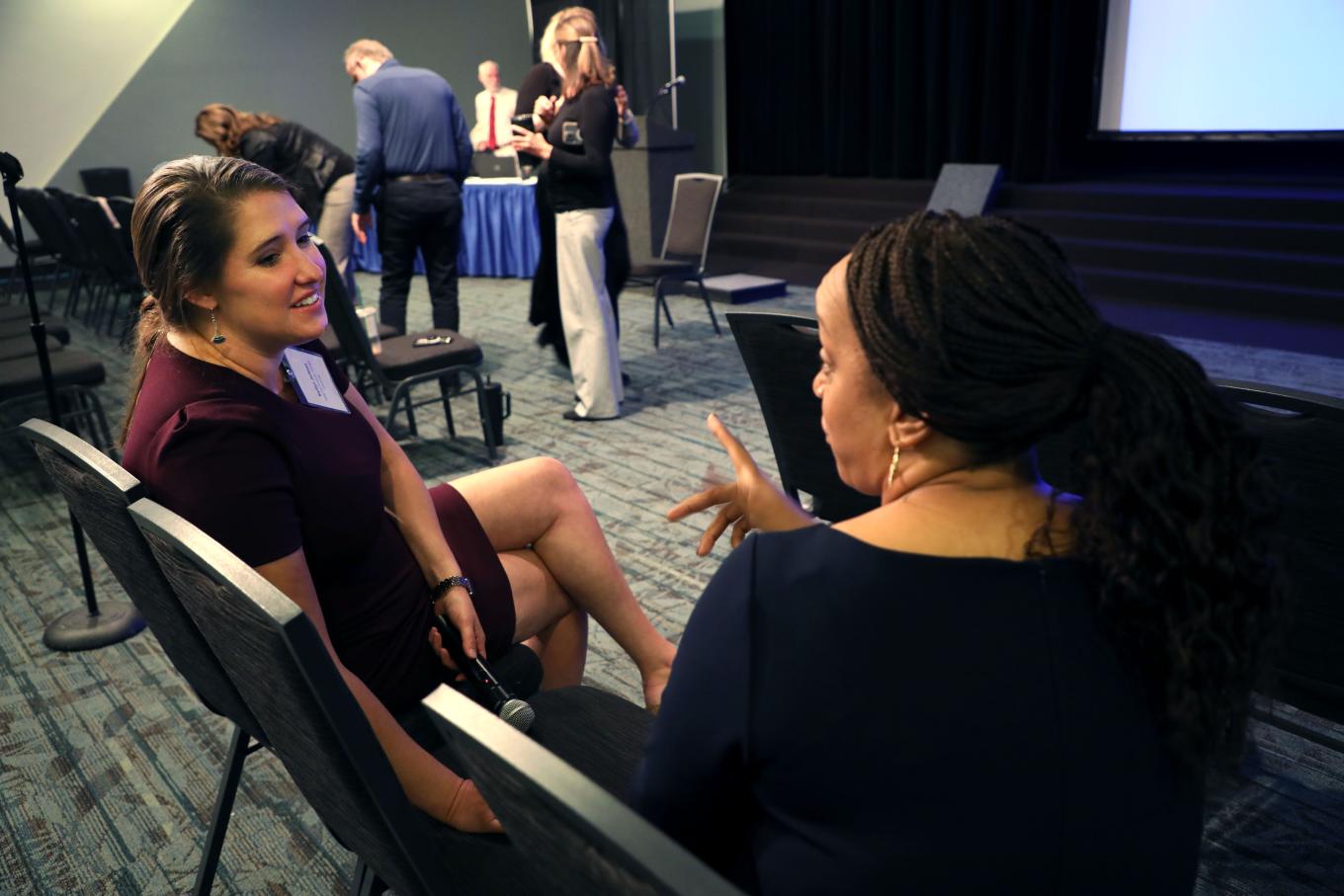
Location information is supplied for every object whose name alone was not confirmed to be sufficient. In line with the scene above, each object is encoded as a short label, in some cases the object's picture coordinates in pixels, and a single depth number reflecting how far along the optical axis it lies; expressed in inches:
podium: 296.2
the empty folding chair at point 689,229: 209.2
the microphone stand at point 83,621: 103.1
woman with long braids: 26.4
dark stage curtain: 275.1
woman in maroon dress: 47.4
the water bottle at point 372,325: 142.3
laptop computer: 310.4
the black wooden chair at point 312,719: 33.8
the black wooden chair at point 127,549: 46.1
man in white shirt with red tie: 341.4
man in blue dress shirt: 175.0
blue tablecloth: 295.0
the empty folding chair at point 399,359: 128.3
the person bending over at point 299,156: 174.3
